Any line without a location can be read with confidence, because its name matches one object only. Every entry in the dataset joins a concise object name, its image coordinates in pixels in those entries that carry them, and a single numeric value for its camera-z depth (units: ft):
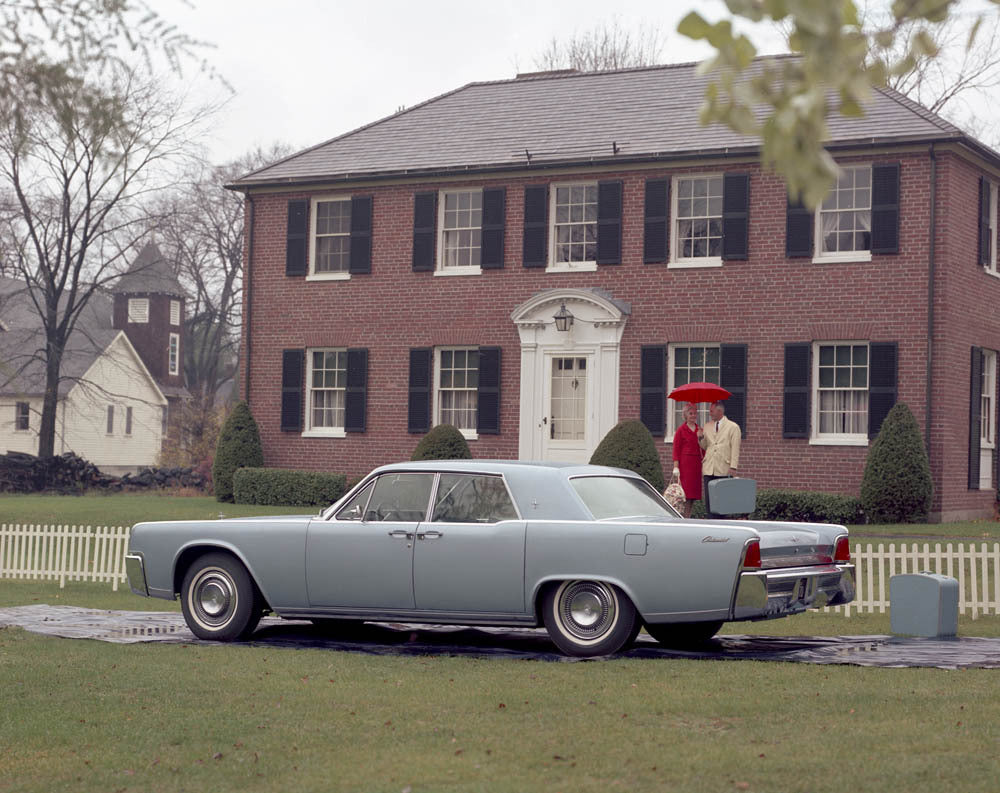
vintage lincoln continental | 32.48
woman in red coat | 56.29
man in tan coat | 57.62
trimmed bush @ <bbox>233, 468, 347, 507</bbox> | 90.27
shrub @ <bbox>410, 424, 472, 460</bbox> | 83.76
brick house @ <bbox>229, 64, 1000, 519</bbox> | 80.12
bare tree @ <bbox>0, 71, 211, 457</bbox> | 130.31
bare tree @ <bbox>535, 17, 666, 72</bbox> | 158.10
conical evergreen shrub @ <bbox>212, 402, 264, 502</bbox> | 93.76
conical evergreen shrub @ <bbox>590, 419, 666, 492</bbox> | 77.10
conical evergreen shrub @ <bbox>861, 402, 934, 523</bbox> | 75.77
